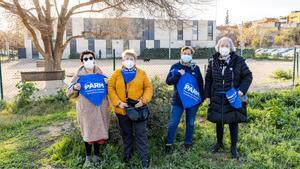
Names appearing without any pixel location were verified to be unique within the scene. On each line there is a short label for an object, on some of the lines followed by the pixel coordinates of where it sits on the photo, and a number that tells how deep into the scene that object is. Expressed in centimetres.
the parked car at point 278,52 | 4328
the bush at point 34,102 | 796
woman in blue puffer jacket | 438
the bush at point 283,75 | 1560
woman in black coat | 416
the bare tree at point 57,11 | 1227
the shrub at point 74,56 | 4567
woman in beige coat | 395
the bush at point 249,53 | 4282
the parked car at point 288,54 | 3941
